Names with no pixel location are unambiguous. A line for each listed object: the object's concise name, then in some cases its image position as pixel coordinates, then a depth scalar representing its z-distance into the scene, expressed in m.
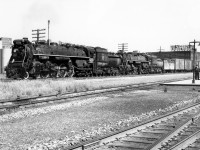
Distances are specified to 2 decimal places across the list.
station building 104.88
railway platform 18.45
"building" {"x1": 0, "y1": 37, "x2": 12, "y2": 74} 42.06
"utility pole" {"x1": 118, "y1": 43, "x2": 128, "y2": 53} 69.80
